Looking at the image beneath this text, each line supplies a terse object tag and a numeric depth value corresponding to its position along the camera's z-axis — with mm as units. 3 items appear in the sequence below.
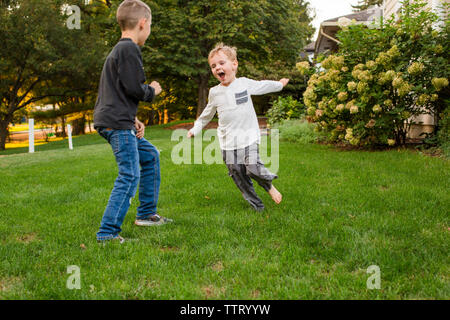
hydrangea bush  6902
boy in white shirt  3924
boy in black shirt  3039
